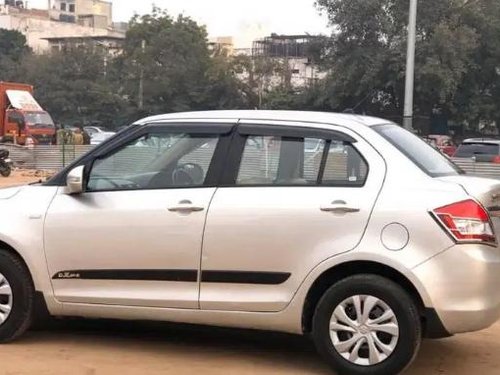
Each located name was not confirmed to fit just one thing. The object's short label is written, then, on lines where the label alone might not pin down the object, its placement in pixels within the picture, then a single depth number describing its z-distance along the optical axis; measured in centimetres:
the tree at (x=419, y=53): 3381
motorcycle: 2310
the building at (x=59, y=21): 10525
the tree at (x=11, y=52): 6662
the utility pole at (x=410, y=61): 1858
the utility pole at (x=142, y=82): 5451
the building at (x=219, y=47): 5809
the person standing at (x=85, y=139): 2937
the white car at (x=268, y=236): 450
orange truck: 3306
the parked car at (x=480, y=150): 1882
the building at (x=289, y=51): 5865
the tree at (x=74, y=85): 5897
